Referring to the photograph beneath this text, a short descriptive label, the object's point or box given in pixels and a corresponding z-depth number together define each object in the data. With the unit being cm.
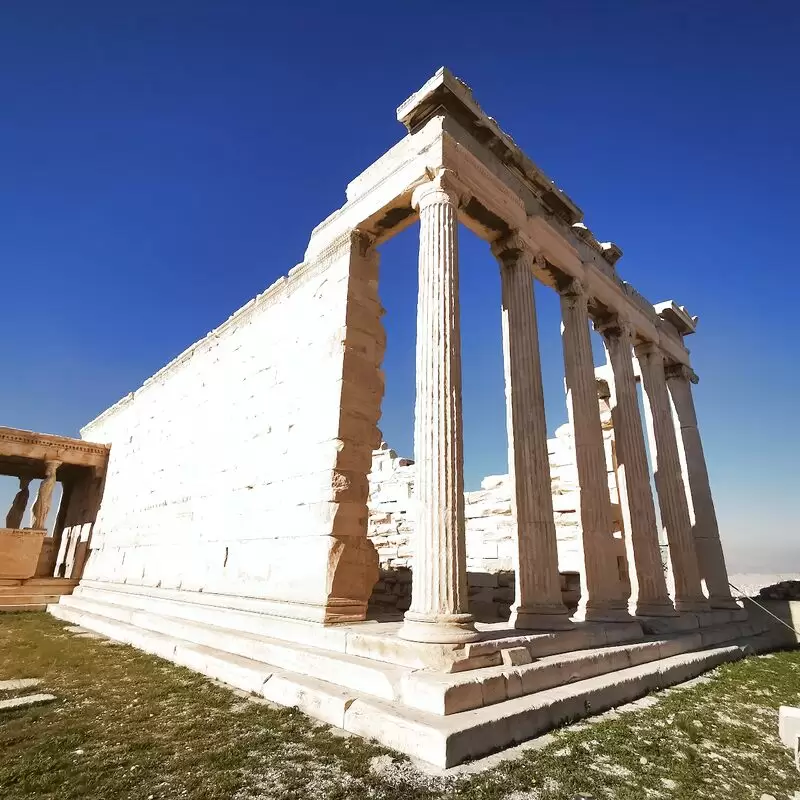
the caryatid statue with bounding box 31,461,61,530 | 1634
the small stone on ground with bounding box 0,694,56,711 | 483
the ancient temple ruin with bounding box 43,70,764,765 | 500
